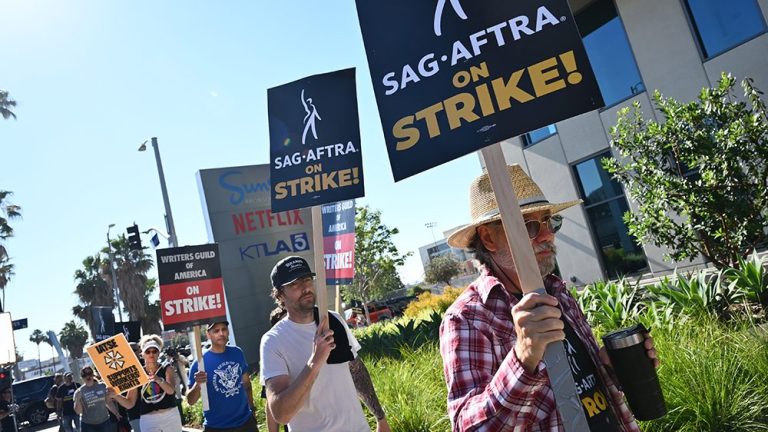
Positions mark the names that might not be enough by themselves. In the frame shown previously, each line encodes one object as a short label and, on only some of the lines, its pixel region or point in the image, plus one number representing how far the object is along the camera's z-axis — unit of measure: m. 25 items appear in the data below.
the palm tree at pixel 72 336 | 58.66
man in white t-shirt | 2.78
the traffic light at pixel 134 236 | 18.03
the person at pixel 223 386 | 5.11
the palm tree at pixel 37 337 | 70.25
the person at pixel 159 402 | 5.96
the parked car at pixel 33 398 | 22.30
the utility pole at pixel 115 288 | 29.63
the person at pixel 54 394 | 14.39
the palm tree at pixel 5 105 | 28.38
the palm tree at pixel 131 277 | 39.41
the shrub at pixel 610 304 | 6.39
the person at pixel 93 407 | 8.74
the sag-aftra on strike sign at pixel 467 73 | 1.75
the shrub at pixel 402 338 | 9.02
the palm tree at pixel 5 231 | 29.62
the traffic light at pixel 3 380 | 12.35
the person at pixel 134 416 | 7.70
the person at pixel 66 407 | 12.62
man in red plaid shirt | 1.55
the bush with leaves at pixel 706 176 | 6.61
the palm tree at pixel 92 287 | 41.69
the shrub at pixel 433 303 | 17.62
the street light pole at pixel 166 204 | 15.89
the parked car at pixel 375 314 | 26.08
